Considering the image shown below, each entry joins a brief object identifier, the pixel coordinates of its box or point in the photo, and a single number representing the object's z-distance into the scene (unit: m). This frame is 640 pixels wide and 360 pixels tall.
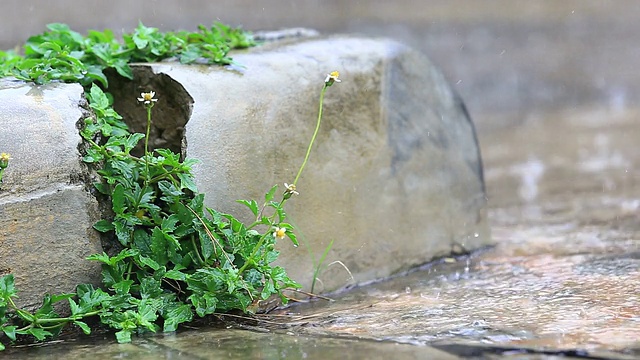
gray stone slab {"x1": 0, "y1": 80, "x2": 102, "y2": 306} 4.94
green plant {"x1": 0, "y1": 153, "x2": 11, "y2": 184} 4.72
